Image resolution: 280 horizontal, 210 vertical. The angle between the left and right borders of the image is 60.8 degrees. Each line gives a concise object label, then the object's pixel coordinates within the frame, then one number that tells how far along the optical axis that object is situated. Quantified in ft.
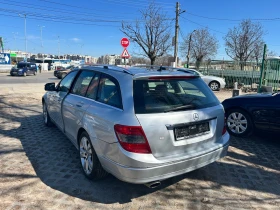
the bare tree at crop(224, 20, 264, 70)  103.19
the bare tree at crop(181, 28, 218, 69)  134.92
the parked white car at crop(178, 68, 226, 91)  53.67
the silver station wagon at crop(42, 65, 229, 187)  8.59
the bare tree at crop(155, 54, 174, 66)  129.15
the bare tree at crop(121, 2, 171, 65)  74.13
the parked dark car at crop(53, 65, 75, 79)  86.18
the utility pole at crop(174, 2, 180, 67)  65.65
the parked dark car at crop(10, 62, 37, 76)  95.04
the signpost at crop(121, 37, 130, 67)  37.45
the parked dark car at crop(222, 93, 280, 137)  15.96
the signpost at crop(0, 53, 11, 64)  129.49
